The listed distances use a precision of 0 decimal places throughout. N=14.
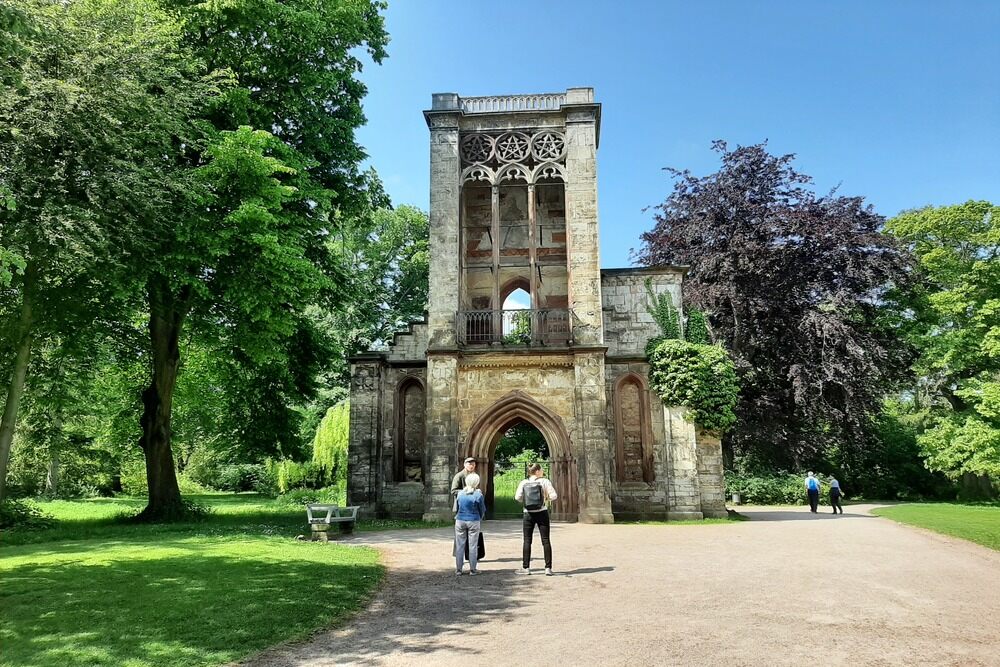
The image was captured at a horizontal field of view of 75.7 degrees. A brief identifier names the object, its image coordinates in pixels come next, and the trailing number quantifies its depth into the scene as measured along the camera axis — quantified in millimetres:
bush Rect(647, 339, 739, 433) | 18297
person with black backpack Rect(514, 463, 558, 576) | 9328
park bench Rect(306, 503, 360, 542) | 13000
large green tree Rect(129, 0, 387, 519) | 13586
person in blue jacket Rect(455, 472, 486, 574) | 9125
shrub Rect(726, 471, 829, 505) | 28797
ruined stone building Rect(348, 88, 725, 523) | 17500
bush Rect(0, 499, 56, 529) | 15398
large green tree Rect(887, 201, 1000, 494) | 25000
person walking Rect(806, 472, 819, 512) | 22942
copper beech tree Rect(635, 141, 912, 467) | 26797
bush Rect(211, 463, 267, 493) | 41375
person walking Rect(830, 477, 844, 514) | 22353
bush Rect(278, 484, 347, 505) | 26969
